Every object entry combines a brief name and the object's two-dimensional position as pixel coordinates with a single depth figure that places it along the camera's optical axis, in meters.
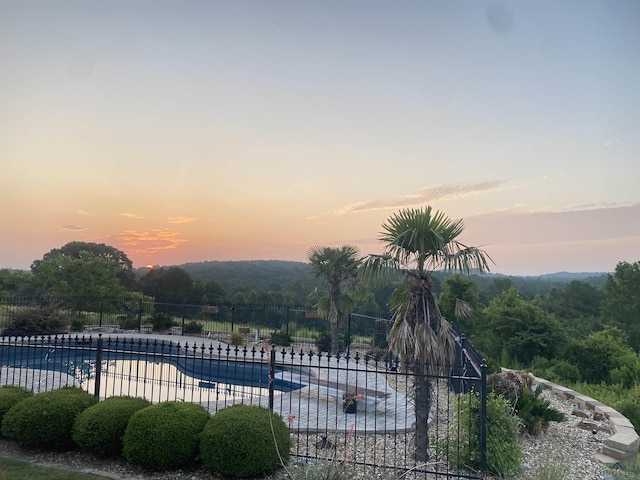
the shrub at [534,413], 6.02
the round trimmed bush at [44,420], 5.04
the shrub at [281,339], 16.58
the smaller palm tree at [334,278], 13.82
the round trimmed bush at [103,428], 4.83
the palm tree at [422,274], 5.11
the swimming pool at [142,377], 9.15
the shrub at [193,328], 19.23
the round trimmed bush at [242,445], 4.36
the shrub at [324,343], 15.72
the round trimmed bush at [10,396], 5.47
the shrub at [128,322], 19.67
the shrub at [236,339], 16.84
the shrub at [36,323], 15.83
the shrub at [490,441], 4.74
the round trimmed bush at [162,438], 4.53
